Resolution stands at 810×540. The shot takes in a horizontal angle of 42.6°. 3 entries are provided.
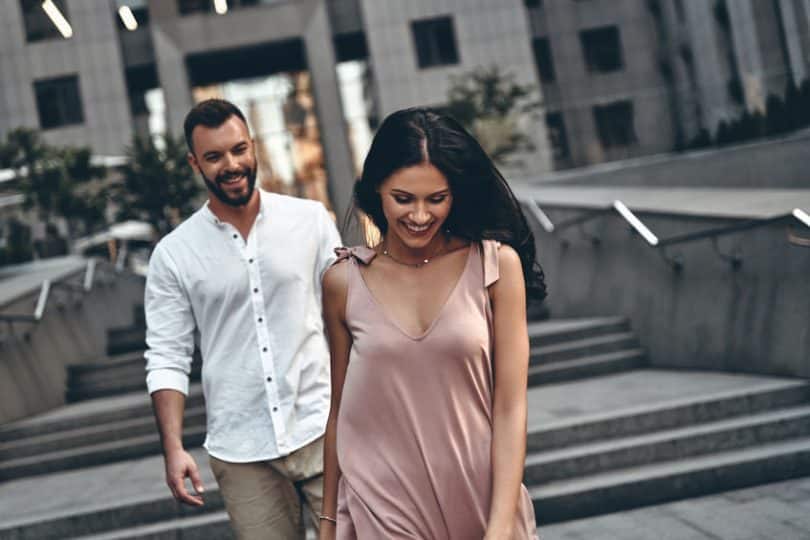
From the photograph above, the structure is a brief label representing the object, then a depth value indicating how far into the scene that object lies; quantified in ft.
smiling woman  7.83
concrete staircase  20.93
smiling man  12.17
